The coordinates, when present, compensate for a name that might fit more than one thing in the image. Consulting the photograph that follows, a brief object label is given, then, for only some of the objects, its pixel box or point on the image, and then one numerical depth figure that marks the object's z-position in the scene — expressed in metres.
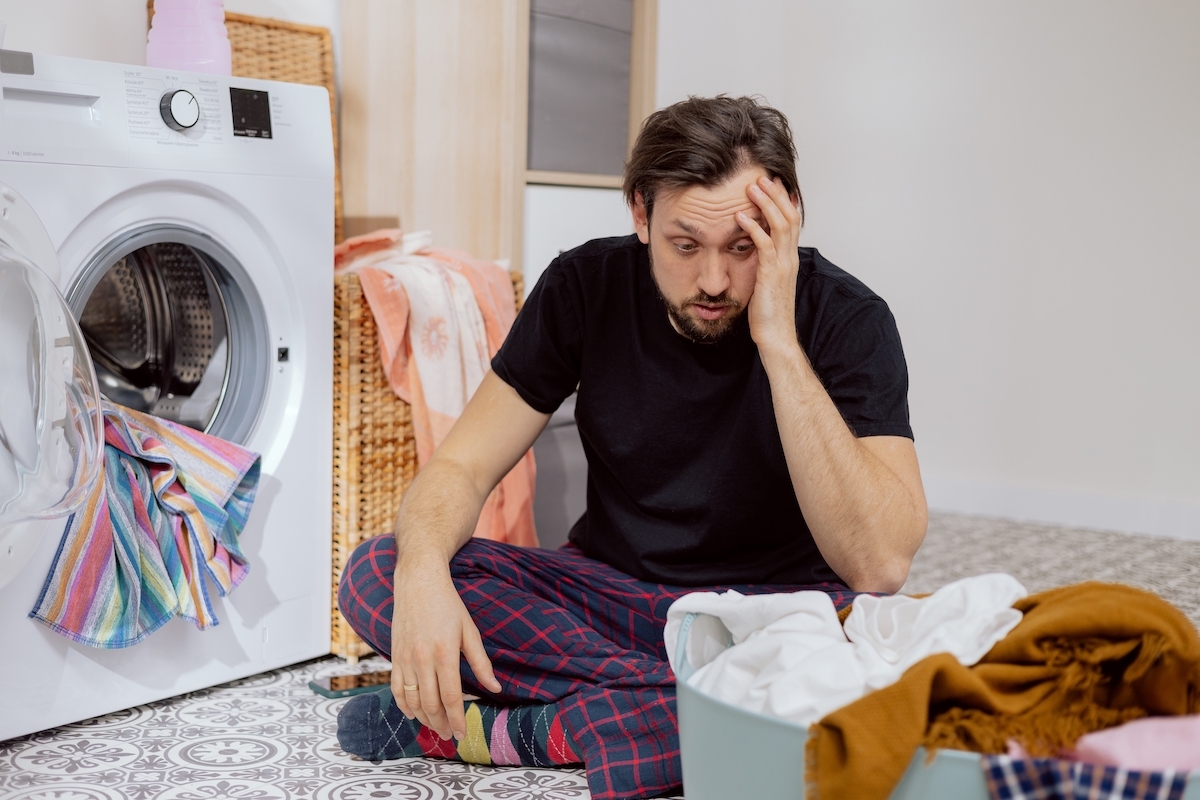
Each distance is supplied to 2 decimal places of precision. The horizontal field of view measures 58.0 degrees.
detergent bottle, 1.85
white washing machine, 1.30
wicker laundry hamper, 1.84
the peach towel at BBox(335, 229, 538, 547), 1.87
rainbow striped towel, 1.48
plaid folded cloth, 0.65
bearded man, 1.25
